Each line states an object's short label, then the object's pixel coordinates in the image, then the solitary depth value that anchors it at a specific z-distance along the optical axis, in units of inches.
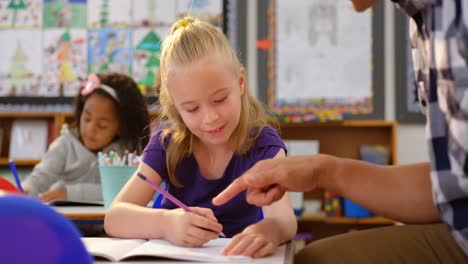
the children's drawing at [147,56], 176.7
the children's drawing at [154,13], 179.3
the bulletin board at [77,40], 176.4
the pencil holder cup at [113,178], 74.5
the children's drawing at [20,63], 176.7
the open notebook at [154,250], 34.2
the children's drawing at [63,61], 176.7
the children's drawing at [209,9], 176.4
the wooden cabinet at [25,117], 165.5
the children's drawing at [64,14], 179.8
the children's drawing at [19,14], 179.0
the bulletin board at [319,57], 172.6
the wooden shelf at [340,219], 162.1
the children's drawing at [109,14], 179.8
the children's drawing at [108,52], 178.1
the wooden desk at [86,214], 69.1
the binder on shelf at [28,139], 169.5
